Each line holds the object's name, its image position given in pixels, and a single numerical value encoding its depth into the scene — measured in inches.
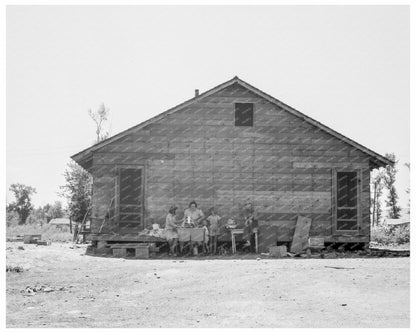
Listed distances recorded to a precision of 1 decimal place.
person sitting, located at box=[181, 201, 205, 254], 797.9
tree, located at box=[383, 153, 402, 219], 3499.0
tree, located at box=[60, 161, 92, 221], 1877.5
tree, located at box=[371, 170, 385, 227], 3449.8
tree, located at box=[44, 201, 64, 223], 5179.1
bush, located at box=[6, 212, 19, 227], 2707.2
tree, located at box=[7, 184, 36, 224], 3801.7
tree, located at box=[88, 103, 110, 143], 1958.7
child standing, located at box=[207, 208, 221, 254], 799.1
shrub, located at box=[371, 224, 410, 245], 1324.4
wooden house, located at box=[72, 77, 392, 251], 839.1
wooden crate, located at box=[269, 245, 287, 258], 759.0
